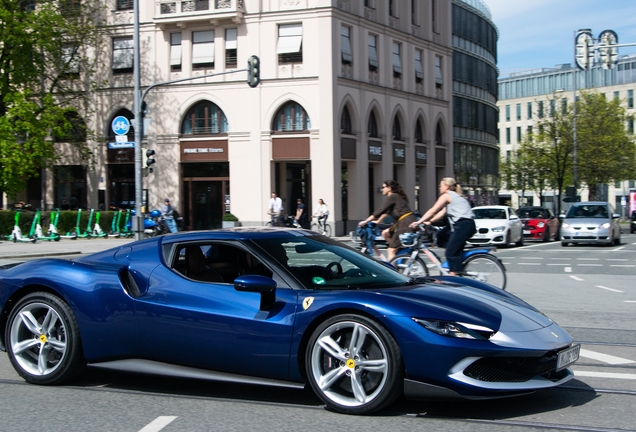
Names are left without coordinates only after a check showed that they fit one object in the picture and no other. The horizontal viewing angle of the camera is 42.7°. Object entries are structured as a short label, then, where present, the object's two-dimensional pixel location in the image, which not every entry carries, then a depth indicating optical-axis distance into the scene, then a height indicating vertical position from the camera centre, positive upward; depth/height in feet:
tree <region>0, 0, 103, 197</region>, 119.24 +20.06
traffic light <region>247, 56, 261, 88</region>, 92.17 +14.50
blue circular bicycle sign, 87.21 +8.15
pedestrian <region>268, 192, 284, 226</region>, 118.83 -1.53
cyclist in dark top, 43.60 -0.82
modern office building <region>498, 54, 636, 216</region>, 352.90 +46.50
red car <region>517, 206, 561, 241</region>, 109.70 -3.90
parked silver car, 98.17 -3.71
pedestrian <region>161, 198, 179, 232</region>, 102.84 -1.91
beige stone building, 131.54 +14.89
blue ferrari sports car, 16.39 -2.74
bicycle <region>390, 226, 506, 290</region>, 37.68 -3.15
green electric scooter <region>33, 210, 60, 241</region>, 105.09 -4.02
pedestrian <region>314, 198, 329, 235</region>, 124.16 -2.45
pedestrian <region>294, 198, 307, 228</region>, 125.59 -2.75
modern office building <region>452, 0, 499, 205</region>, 203.21 +24.69
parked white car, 92.27 -3.49
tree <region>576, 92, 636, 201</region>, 190.60 +12.06
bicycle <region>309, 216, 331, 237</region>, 124.77 -4.23
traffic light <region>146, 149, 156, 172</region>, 86.84 +4.43
